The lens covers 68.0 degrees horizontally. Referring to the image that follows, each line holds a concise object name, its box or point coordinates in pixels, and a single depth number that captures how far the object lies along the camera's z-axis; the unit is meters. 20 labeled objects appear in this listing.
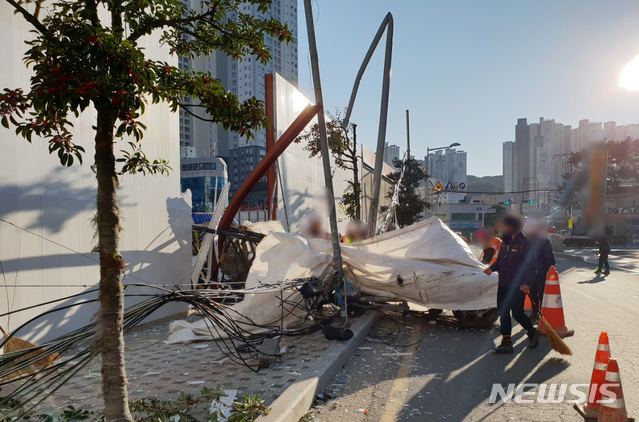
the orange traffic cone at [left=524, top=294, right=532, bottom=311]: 8.62
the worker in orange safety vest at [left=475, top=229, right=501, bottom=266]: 8.79
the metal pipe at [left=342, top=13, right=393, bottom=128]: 9.95
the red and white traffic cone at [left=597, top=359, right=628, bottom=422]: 3.64
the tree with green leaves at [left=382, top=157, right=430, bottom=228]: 29.04
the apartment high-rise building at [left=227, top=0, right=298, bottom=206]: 108.44
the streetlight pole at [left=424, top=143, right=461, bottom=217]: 36.34
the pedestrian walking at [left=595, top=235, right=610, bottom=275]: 16.02
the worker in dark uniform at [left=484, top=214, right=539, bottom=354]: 6.21
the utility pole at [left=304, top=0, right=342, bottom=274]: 7.29
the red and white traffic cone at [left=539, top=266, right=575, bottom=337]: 7.06
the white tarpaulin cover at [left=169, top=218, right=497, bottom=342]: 6.98
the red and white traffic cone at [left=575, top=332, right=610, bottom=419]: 3.99
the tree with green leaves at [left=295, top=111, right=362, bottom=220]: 17.03
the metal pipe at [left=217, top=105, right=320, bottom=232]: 10.38
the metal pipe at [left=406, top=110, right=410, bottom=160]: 31.39
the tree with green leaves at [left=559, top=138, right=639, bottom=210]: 49.88
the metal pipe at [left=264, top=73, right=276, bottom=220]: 14.32
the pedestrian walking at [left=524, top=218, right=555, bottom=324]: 7.90
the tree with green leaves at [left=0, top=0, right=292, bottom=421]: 2.36
